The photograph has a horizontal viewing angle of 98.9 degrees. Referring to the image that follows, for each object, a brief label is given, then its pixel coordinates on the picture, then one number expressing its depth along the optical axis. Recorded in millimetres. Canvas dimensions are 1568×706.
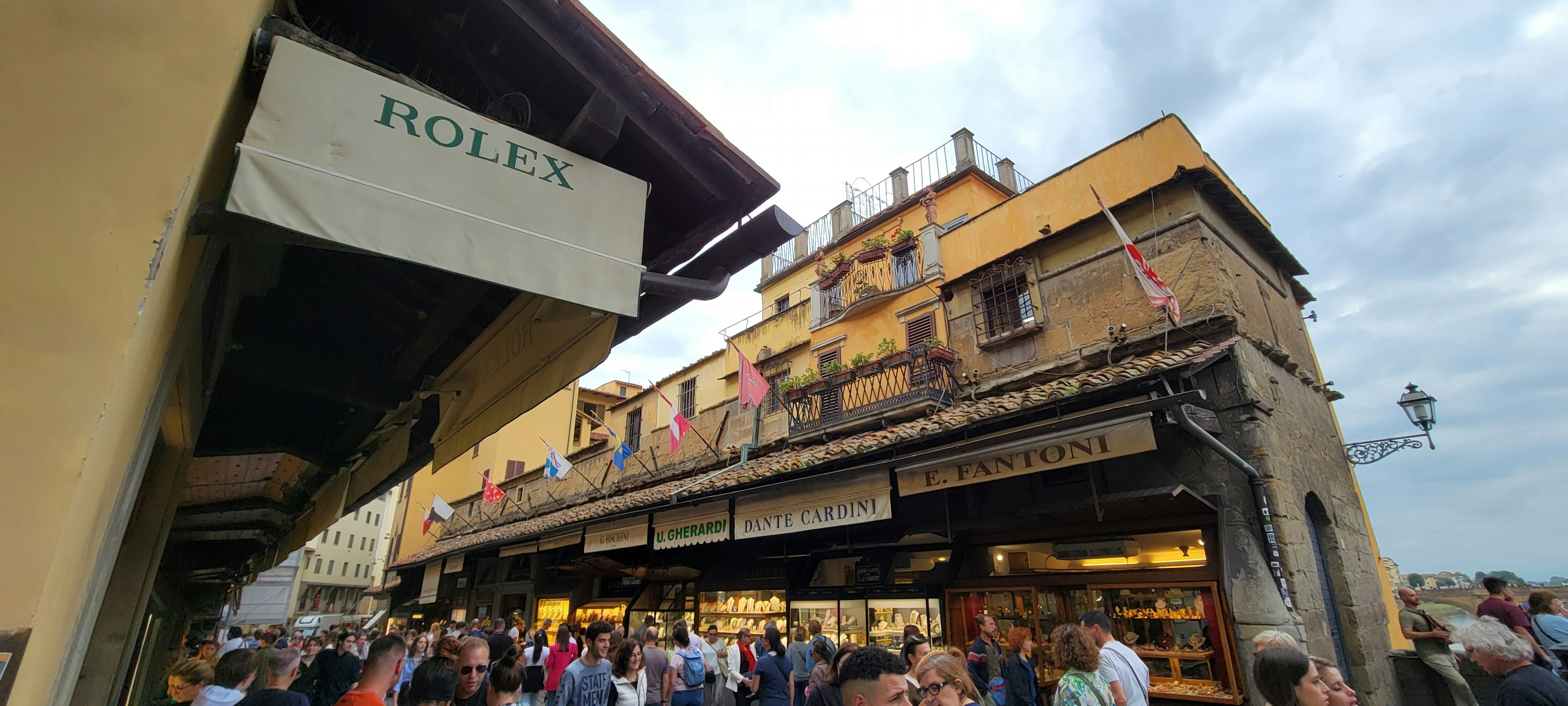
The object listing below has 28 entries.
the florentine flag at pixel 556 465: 16719
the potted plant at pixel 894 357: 12344
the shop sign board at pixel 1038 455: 6590
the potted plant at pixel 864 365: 13047
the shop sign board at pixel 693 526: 10531
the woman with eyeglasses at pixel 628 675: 5648
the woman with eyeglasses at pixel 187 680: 4352
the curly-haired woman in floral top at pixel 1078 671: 4133
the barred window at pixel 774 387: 17094
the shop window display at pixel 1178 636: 7203
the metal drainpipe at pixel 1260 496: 7102
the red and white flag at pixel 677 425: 14656
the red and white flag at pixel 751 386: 12797
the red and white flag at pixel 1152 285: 8875
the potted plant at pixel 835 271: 17391
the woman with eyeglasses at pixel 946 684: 3293
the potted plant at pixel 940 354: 12070
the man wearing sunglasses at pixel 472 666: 4789
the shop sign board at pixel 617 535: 11969
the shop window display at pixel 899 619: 9625
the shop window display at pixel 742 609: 12000
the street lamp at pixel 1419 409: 9266
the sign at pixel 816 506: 8445
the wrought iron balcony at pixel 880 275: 16531
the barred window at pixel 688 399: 22891
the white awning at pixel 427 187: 2461
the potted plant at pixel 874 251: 16938
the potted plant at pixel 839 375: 13547
